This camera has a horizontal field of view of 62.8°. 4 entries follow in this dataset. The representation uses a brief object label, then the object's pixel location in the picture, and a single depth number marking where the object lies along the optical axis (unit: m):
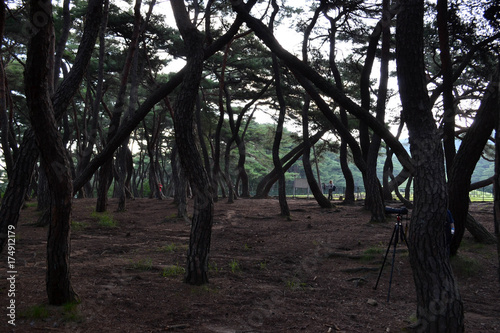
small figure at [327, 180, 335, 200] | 21.71
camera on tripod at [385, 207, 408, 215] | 5.17
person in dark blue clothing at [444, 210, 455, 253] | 4.49
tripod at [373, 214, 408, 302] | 5.24
